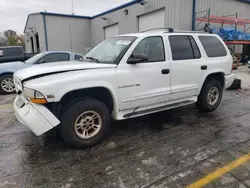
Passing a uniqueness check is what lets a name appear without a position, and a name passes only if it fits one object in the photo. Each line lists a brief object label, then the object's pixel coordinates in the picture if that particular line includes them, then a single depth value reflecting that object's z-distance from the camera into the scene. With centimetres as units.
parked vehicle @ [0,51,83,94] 739
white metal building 1237
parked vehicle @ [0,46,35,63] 944
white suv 304
